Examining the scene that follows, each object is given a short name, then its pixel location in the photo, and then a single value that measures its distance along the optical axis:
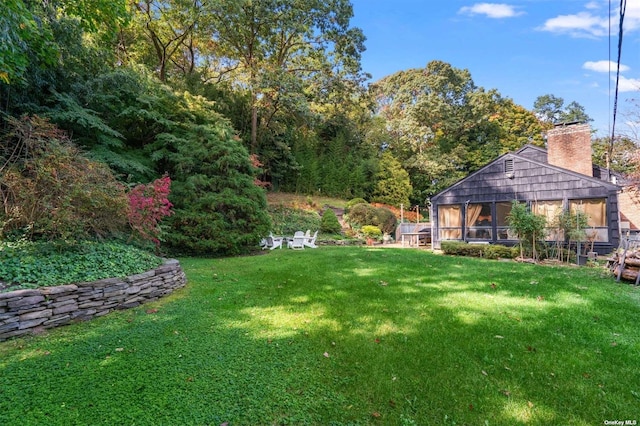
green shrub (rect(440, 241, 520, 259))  9.95
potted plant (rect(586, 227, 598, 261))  9.60
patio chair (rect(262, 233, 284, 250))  11.40
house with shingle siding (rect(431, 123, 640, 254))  10.20
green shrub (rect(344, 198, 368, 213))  18.75
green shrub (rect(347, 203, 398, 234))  17.27
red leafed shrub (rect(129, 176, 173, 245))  5.81
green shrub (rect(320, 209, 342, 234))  16.00
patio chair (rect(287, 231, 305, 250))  11.81
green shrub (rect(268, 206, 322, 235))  14.91
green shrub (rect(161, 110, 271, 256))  8.73
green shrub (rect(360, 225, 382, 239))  16.11
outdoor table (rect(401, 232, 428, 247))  14.66
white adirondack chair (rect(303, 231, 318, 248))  12.15
